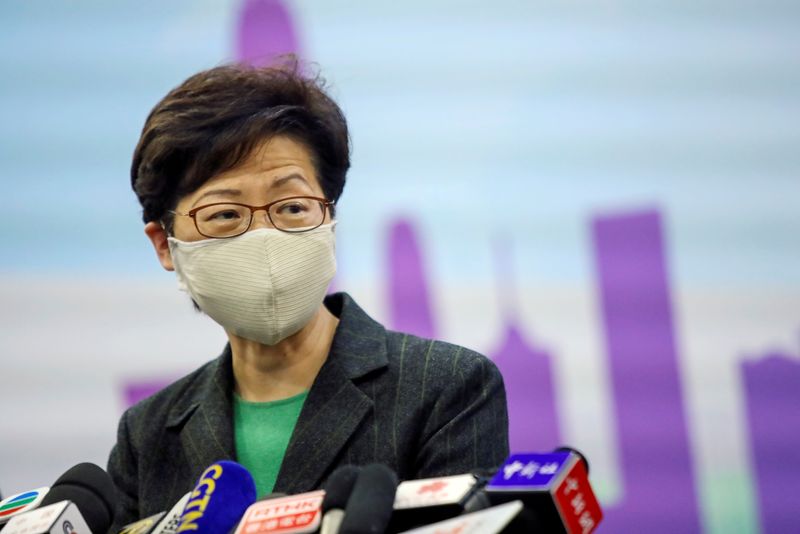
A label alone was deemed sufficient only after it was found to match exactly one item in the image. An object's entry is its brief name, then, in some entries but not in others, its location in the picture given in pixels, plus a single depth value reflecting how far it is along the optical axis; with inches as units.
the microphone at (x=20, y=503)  135.5
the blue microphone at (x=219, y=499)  131.2
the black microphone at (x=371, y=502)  127.2
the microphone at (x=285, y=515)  128.6
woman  144.7
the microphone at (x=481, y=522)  123.7
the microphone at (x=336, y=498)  128.2
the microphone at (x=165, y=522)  133.9
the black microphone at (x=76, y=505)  132.6
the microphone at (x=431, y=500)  129.0
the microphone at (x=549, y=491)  128.2
